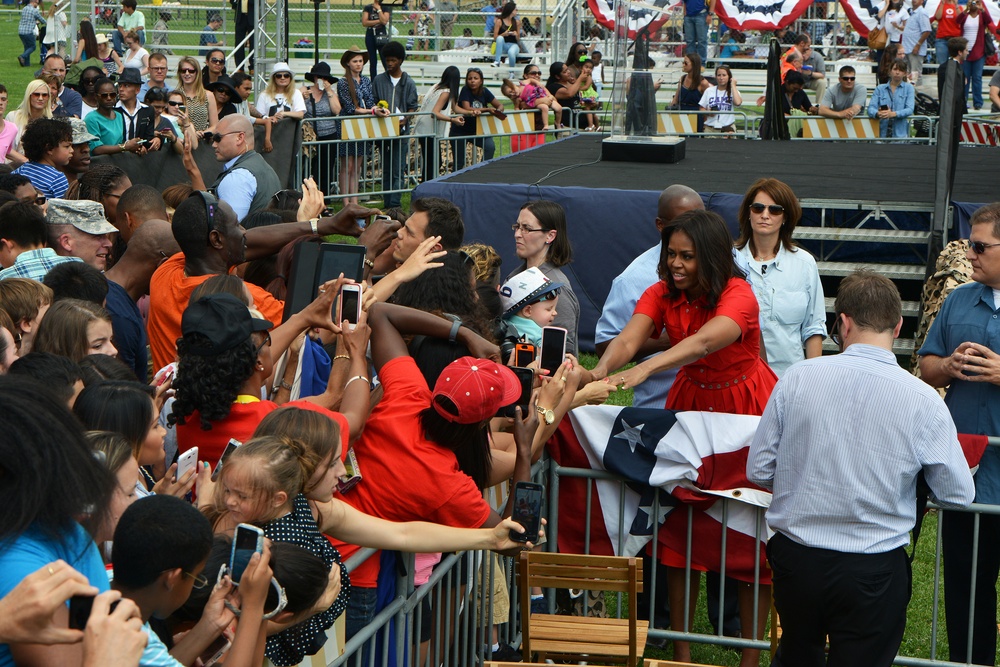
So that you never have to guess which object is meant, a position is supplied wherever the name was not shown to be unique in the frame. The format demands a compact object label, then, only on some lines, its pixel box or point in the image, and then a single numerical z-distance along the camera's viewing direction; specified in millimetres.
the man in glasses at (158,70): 31812
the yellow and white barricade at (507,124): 34719
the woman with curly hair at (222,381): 7809
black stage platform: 20766
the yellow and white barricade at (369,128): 30641
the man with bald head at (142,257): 11742
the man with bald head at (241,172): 17687
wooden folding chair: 9406
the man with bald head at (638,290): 12359
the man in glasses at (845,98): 39906
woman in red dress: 10211
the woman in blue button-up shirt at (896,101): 38906
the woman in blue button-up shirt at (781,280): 12328
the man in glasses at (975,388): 9969
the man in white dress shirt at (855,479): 8148
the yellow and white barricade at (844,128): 39281
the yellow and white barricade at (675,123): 37156
